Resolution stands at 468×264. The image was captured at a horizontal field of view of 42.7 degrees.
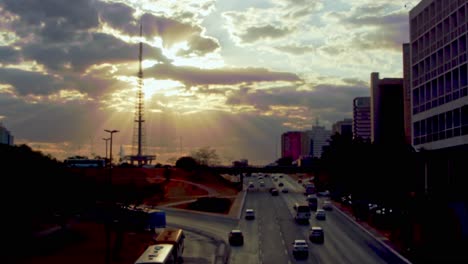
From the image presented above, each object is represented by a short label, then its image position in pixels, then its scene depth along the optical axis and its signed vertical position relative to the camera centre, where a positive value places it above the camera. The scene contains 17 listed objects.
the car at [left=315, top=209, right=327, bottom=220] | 89.56 -7.85
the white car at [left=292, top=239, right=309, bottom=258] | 53.78 -7.87
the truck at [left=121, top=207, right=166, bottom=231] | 74.46 -7.20
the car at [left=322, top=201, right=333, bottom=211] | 104.56 -7.73
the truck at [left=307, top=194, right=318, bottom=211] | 106.41 -7.27
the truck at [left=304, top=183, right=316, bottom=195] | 144.38 -6.61
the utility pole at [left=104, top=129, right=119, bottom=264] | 47.99 -5.61
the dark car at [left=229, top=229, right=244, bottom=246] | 64.50 -8.28
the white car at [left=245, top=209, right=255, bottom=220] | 91.75 -8.11
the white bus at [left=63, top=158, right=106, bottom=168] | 138.75 -0.36
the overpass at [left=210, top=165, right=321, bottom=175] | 179.50 -2.12
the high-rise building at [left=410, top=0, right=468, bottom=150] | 66.12 +11.02
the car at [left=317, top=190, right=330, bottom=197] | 144.29 -7.58
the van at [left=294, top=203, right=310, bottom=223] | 85.06 -7.35
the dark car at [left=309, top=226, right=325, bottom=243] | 65.44 -8.03
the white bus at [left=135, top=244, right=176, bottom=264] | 37.06 -6.09
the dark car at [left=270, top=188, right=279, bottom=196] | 143.25 -7.22
